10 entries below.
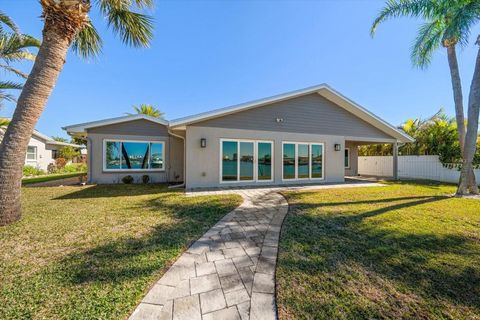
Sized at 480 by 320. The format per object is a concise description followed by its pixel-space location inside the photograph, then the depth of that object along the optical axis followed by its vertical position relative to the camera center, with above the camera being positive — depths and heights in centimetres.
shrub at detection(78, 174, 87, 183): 1059 -99
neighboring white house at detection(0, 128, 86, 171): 1736 +97
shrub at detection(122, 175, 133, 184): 1084 -101
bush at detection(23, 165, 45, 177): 1587 -86
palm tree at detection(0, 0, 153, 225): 439 +173
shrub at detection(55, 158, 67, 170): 1987 -18
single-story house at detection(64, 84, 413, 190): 915 +110
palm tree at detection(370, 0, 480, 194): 650 +512
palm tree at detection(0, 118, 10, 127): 1173 +238
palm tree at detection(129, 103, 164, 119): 2512 +684
